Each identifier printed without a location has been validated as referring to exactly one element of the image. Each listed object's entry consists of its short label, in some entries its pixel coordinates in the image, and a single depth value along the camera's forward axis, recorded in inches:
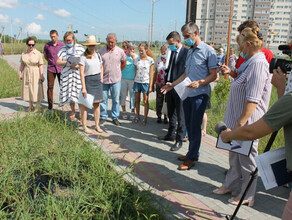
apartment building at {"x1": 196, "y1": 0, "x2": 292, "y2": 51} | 3208.7
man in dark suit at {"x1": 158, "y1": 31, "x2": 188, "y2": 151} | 184.1
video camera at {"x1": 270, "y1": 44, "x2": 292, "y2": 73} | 83.9
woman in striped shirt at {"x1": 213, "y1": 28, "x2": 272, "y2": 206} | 106.6
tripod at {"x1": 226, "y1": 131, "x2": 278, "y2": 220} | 88.6
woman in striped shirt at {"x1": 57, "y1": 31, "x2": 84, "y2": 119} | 231.0
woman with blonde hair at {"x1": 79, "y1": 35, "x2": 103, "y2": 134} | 205.9
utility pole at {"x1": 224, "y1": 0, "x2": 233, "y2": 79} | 465.4
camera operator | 62.0
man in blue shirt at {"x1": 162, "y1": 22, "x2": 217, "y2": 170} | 147.8
